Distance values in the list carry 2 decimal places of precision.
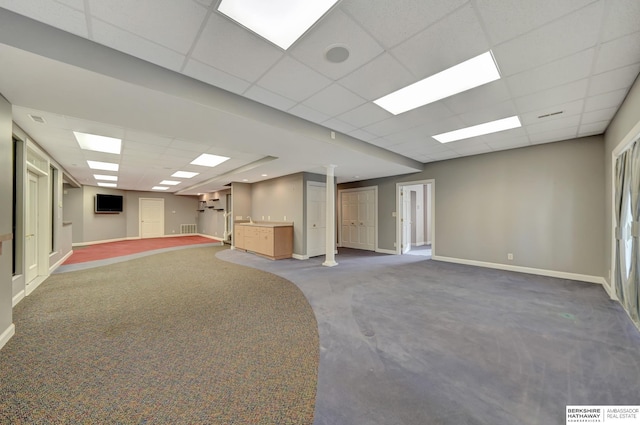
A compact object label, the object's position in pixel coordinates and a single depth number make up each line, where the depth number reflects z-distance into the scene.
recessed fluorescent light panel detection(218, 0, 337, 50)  1.61
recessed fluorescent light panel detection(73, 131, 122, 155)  3.98
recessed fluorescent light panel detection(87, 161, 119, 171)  5.83
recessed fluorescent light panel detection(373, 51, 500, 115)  2.27
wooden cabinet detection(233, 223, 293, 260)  6.50
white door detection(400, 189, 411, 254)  7.39
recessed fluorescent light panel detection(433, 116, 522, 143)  3.61
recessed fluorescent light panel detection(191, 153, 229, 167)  5.27
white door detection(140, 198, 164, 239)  11.48
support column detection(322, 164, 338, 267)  5.65
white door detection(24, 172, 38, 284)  3.98
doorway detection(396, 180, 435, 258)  7.17
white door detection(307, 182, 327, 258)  6.77
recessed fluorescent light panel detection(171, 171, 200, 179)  7.01
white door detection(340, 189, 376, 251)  7.93
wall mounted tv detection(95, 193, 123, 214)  9.95
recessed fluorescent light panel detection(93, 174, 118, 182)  7.52
